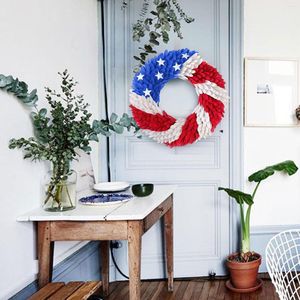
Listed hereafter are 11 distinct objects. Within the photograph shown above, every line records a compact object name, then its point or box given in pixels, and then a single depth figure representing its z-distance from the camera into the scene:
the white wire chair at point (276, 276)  1.32
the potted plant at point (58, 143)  1.78
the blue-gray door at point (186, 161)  2.99
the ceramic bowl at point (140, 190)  2.23
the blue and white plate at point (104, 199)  1.97
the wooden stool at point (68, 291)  1.40
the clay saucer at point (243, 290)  2.75
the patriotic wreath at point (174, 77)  2.78
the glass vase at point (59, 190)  1.82
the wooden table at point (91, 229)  1.73
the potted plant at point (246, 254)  2.75
